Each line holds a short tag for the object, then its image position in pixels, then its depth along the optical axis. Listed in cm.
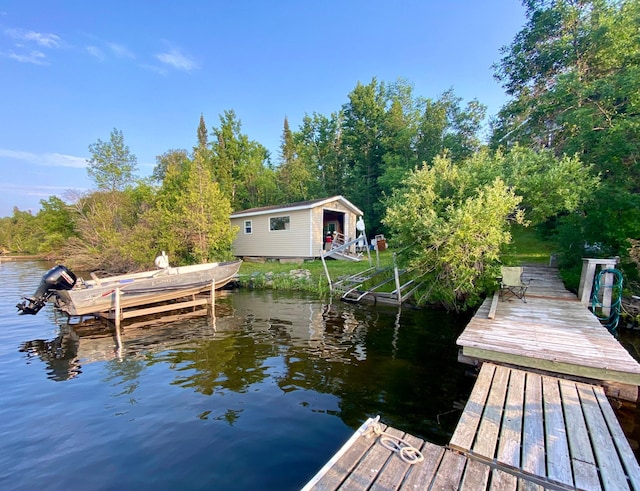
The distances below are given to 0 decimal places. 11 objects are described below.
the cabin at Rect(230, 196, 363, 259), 1645
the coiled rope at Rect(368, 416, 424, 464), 236
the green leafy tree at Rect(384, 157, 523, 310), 670
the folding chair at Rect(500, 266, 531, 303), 704
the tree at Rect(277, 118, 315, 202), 2942
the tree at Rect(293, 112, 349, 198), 2883
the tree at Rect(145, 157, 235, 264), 1634
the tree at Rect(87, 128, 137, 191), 2419
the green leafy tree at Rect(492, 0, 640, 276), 796
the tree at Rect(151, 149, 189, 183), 3491
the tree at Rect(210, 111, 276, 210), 3064
